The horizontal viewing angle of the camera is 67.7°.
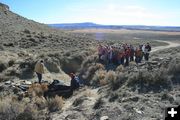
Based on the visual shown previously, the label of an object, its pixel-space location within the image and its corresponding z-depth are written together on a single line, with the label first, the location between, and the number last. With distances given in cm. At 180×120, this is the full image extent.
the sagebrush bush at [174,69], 665
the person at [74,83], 744
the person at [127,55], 1006
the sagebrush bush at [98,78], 842
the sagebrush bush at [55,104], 618
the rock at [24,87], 758
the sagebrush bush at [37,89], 707
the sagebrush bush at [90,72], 956
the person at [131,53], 1039
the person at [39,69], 811
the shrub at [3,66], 1013
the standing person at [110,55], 1051
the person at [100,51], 1089
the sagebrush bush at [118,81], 684
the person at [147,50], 1043
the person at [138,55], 1031
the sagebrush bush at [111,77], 734
